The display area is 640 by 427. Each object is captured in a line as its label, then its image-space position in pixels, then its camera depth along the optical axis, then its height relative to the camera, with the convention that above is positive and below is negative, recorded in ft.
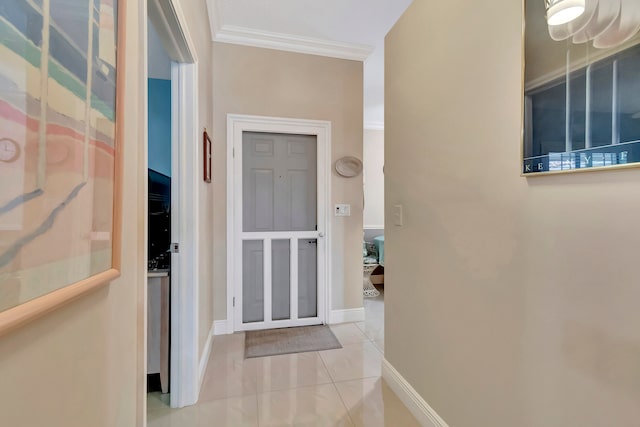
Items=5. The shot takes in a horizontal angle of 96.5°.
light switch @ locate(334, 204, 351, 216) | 9.86 +0.15
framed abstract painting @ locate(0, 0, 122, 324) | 1.39 +0.43
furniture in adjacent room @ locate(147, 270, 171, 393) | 5.91 -2.25
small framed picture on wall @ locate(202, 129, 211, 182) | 6.96 +1.48
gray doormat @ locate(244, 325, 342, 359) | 8.02 -3.80
